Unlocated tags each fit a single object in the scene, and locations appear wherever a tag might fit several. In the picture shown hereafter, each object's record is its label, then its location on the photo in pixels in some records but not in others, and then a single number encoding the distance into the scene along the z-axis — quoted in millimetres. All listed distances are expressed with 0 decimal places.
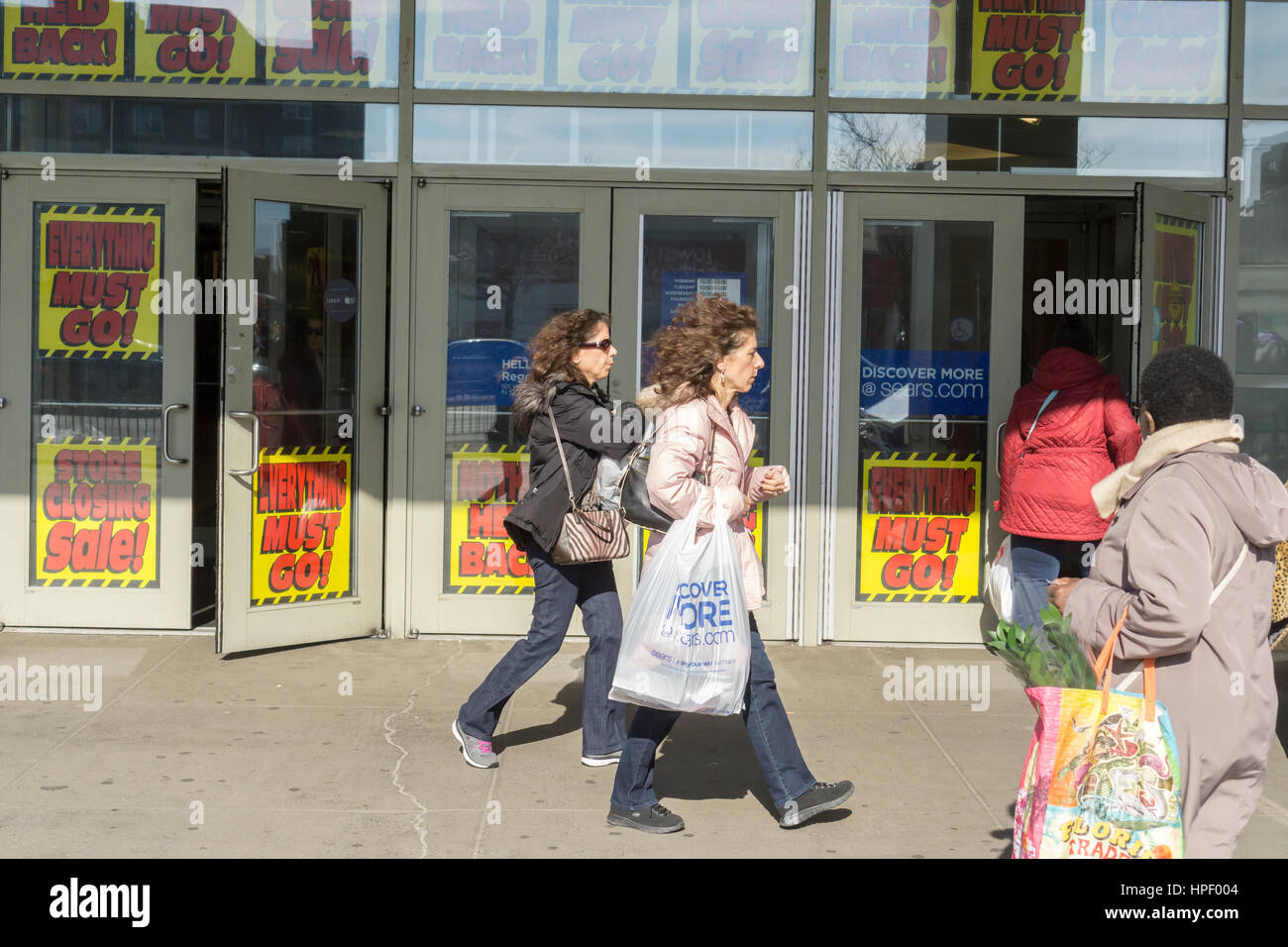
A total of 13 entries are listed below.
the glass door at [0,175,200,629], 7309
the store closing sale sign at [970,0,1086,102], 7379
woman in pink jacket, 4375
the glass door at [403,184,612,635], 7332
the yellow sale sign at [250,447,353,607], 7066
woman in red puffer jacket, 6527
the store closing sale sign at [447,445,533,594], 7430
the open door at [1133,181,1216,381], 6781
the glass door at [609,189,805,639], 7344
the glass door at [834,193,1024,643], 7410
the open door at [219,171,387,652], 6910
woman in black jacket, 5133
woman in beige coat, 3004
